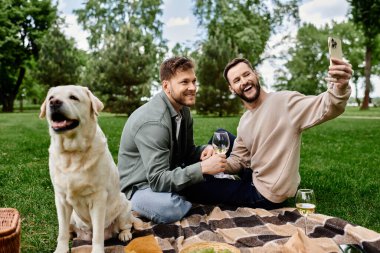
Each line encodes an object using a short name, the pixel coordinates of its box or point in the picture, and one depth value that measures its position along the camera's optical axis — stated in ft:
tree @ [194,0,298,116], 101.73
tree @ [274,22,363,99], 172.04
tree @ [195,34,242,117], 83.15
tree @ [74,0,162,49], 115.65
